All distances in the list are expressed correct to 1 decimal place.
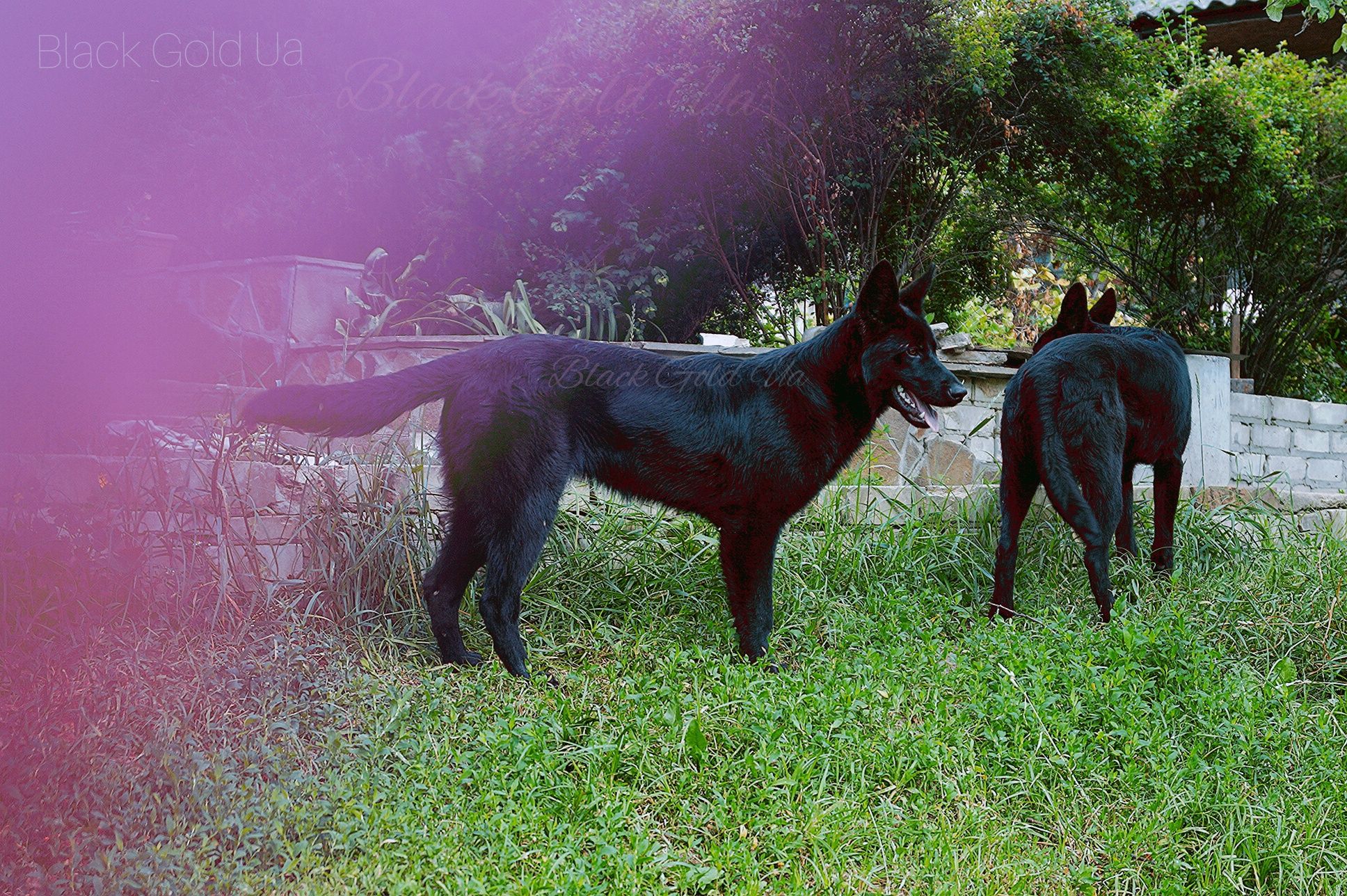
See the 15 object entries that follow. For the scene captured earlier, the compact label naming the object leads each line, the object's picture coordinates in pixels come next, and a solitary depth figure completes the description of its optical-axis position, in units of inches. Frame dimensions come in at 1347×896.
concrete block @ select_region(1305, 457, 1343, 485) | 307.9
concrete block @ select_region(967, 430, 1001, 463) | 230.8
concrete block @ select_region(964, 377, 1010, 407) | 230.4
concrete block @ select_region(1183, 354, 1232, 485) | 250.5
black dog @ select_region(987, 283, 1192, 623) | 155.3
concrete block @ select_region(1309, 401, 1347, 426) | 305.1
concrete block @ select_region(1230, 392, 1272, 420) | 269.1
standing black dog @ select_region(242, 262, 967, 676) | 124.7
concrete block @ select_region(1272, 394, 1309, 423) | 286.8
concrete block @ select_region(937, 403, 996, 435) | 227.0
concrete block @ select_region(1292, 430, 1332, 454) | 299.3
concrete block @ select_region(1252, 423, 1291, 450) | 279.3
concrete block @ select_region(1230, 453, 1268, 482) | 265.4
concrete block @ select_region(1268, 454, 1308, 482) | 287.0
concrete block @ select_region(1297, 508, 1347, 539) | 234.5
